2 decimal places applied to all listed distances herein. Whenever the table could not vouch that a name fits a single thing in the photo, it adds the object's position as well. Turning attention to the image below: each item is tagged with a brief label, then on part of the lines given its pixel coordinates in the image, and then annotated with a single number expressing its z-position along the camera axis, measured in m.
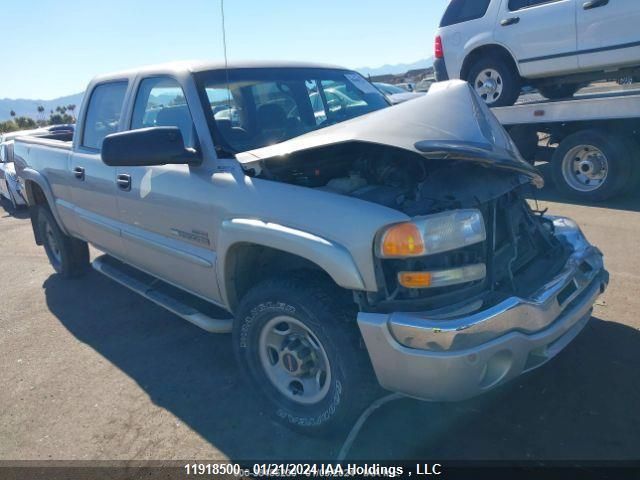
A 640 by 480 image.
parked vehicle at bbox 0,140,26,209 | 9.59
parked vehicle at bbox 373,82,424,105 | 13.37
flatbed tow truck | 6.37
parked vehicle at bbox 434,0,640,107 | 6.41
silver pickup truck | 2.37
